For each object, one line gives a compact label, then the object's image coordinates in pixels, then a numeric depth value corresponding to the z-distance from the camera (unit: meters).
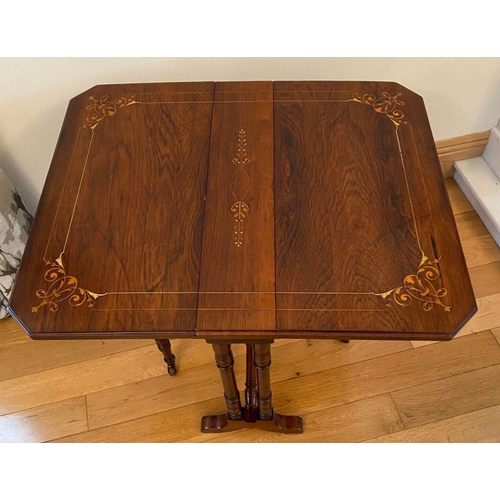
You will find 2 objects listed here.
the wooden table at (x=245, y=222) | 0.87
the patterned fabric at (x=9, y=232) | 1.50
